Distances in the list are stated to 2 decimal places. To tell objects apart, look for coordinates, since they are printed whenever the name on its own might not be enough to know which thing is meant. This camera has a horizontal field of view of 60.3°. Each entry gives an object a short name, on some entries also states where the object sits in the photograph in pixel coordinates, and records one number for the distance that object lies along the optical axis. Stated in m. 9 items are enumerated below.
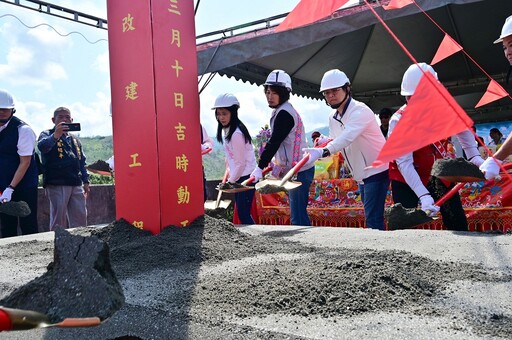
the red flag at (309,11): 2.71
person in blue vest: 3.53
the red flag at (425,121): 1.57
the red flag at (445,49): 4.47
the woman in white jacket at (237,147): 3.45
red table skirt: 3.79
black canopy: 5.24
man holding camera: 3.93
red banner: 2.14
